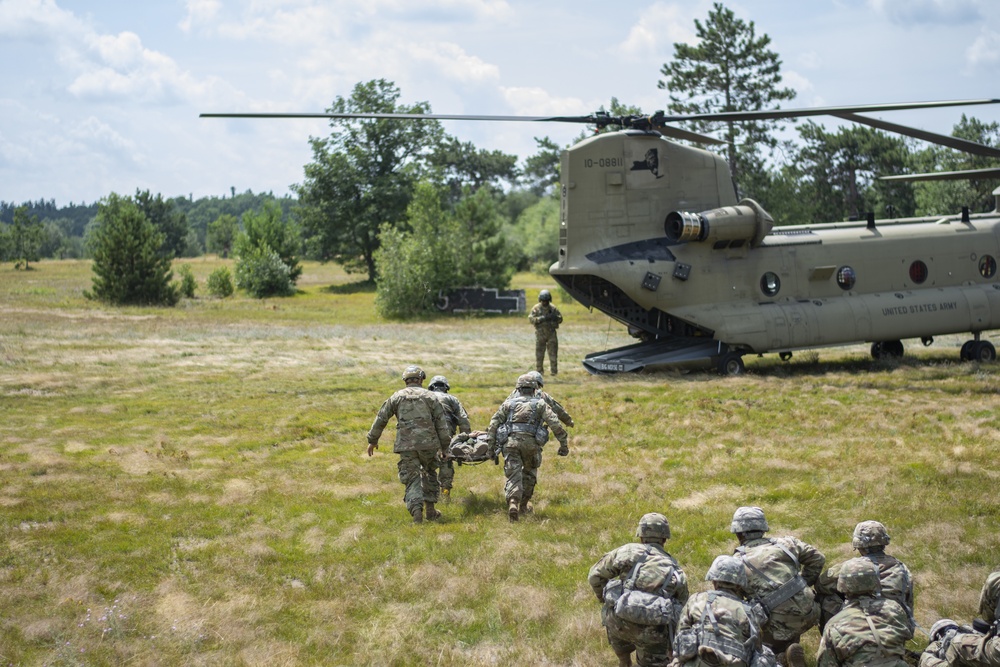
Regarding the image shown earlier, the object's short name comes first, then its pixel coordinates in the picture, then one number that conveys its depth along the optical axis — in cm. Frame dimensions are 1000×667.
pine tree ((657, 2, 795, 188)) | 5447
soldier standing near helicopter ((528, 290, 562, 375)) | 2169
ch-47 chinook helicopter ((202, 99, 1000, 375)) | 2114
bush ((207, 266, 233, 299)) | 5519
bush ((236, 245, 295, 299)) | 5878
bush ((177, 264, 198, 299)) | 5120
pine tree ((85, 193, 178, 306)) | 4425
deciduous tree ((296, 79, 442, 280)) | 7162
